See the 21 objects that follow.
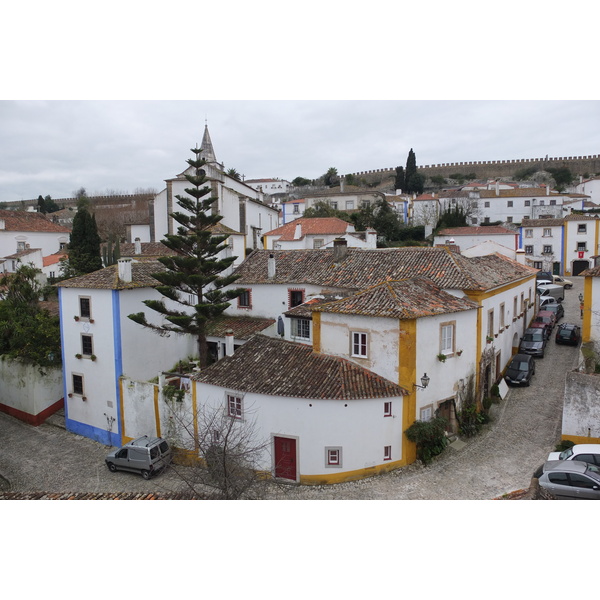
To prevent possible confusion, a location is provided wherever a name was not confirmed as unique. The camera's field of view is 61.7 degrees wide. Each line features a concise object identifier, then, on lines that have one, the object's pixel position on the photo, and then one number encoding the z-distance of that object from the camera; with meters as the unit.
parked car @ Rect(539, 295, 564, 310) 32.81
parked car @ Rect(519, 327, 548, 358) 24.36
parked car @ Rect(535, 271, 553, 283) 40.68
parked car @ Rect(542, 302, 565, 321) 30.58
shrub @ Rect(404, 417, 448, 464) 15.64
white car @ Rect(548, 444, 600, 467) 13.43
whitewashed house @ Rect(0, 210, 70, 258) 47.00
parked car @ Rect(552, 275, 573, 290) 39.68
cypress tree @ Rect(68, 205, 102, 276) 37.19
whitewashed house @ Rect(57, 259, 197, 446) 20.86
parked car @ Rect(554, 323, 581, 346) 25.72
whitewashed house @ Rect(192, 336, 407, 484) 15.15
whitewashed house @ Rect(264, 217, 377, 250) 39.66
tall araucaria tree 20.12
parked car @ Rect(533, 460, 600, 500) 12.46
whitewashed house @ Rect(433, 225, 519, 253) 43.56
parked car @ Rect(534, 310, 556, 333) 27.83
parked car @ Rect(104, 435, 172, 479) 17.73
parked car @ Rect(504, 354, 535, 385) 21.41
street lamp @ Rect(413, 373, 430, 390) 15.71
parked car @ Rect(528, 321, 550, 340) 25.94
